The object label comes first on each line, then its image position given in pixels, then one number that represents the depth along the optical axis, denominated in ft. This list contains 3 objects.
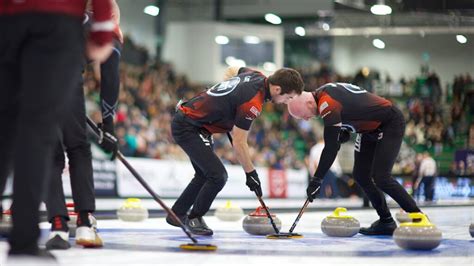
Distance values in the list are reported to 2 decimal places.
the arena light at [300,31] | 102.95
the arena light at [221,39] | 102.17
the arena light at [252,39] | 105.91
